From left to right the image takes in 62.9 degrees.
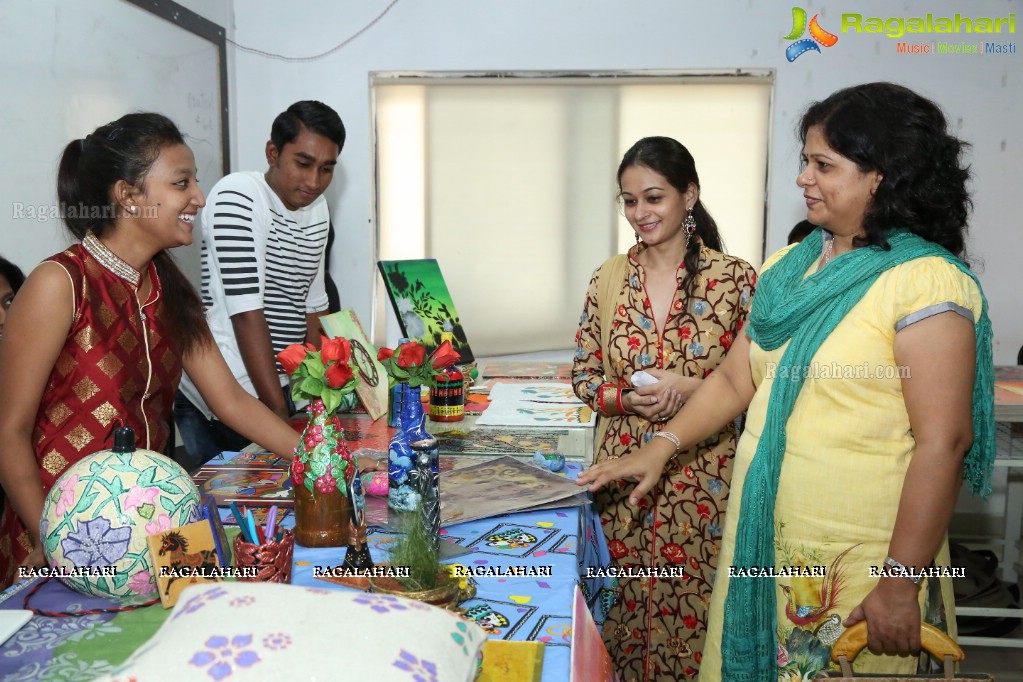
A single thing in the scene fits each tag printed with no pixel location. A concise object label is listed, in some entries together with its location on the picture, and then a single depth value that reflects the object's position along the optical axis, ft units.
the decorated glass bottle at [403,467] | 4.84
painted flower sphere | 3.72
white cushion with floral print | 2.49
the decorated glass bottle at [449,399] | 7.89
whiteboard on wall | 8.04
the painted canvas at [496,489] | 5.26
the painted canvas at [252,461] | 6.27
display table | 3.42
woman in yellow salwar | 4.49
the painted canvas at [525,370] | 10.66
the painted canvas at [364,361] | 8.05
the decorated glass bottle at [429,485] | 4.58
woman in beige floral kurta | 7.51
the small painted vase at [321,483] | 4.56
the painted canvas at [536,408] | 7.87
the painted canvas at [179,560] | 3.77
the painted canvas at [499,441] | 6.90
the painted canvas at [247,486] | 5.38
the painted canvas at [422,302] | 9.76
